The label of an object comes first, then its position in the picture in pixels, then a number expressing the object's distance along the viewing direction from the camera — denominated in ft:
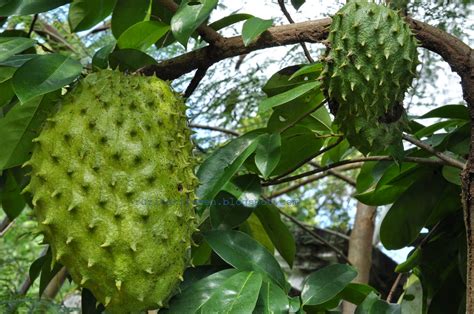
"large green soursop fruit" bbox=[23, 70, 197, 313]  3.88
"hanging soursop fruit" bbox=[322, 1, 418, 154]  4.47
